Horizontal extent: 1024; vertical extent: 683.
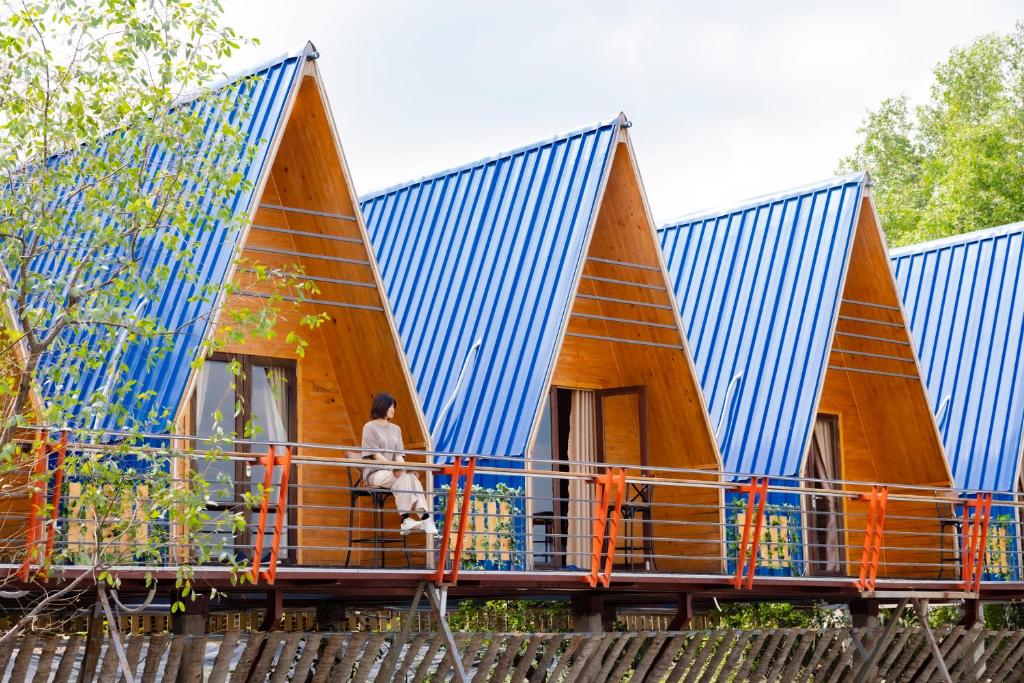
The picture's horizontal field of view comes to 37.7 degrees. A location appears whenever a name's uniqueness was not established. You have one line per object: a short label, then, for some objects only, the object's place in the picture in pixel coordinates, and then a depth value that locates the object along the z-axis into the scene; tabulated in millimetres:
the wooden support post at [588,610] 16375
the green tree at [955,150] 35562
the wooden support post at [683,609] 16297
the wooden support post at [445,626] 13204
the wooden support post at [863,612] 19359
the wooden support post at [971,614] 19891
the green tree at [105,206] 10117
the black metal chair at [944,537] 19016
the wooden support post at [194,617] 13703
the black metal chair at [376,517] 14312
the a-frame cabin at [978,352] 20625
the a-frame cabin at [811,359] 18047
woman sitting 13602
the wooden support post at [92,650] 11836
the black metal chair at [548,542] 16750
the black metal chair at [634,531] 16844
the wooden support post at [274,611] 13445
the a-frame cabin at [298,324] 14070
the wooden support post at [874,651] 17891
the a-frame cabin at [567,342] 16016
